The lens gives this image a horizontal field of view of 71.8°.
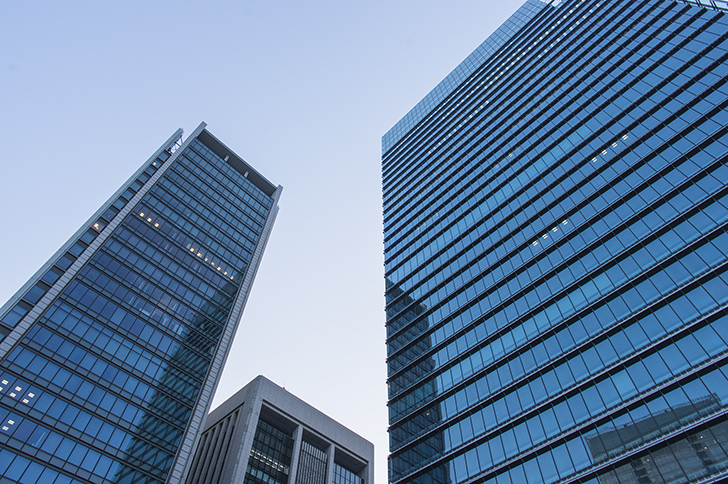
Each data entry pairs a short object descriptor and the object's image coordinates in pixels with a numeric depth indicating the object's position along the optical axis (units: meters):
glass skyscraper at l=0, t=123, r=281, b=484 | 46.84
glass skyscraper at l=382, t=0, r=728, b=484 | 36.84
